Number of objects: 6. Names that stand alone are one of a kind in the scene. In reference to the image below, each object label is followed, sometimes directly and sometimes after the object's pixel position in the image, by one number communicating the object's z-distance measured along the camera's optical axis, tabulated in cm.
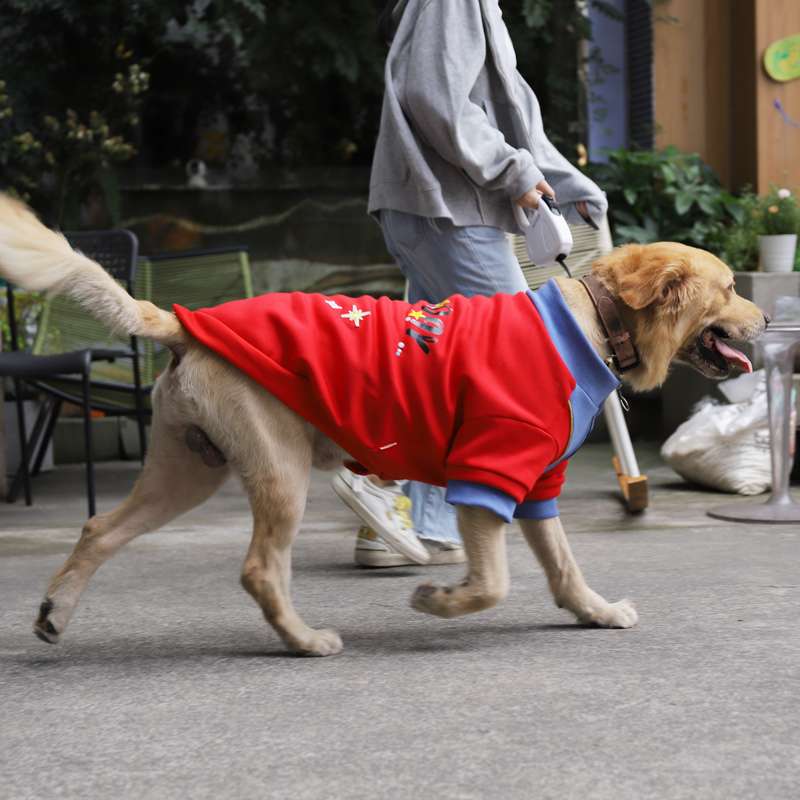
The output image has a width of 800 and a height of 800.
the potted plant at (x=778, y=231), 693
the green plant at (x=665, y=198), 745
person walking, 380
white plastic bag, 563
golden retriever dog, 295
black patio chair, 531
